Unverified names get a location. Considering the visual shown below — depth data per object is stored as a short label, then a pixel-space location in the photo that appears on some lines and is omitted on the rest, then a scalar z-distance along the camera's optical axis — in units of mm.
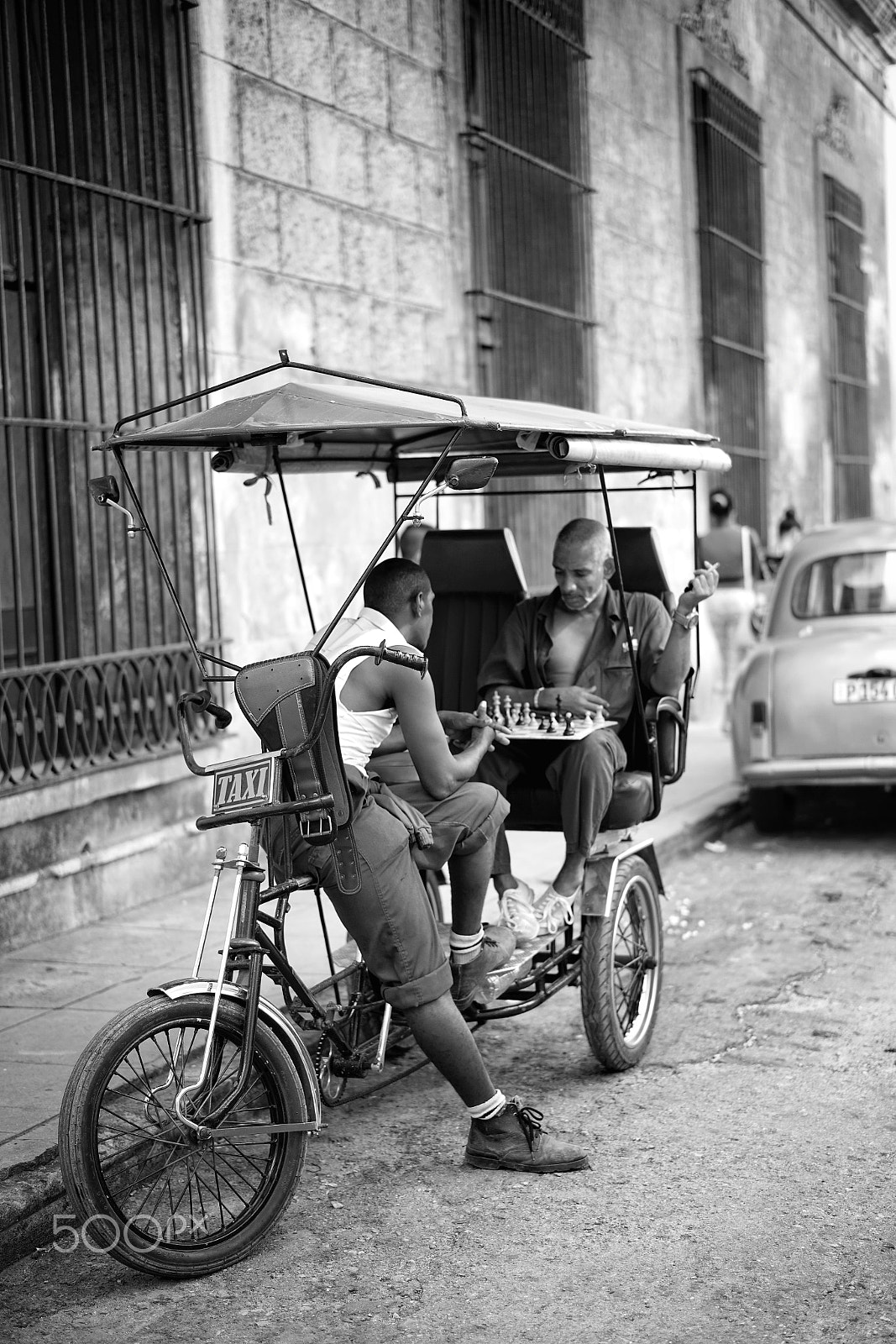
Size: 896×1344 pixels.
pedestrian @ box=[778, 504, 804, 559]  15438
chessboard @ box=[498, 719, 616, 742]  5094
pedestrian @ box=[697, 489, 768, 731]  12195
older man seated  4992
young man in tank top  3967
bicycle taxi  3557
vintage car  8258
